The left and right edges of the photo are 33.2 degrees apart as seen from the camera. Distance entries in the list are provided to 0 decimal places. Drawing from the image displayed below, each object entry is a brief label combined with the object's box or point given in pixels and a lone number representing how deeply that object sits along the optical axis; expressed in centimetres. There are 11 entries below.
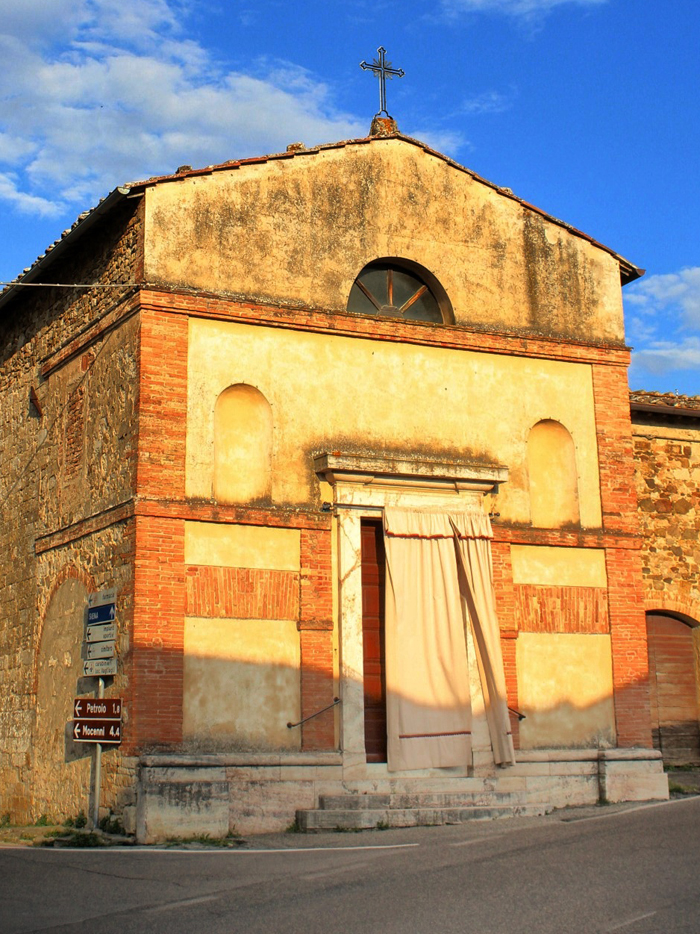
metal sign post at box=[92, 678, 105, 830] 1291
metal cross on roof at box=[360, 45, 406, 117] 1658
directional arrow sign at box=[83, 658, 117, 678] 1309
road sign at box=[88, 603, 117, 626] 1327
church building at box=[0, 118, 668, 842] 1313
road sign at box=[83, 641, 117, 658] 1318
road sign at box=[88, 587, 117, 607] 1334
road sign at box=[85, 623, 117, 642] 1323
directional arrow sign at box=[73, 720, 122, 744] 1274
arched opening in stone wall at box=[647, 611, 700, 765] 1761
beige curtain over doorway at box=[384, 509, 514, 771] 1398
